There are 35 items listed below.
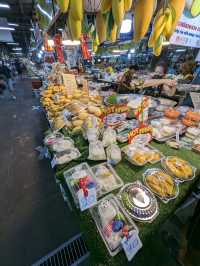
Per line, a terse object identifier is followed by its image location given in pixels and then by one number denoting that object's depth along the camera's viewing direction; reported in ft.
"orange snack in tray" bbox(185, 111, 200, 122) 5.30
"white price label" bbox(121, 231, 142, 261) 2.14
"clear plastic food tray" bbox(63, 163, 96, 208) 3.09
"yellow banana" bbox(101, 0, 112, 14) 3.02
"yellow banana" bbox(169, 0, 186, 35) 3.49
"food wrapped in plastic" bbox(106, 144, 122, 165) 3.68
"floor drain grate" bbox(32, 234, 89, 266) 4.15
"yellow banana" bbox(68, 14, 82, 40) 3.49
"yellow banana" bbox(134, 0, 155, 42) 2.99
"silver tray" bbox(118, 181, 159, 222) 2.60
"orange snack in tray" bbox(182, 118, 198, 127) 5.22
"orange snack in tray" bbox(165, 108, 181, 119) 5.82
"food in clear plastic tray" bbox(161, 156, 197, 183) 3.29
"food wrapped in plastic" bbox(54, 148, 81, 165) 3.88
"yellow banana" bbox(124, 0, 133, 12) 2.94
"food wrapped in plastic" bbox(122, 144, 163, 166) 3.68
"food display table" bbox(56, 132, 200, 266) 2.20
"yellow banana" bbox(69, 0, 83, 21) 2.89
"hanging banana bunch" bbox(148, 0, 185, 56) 3.52
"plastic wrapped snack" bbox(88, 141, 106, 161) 3.78
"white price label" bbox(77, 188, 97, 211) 2.59
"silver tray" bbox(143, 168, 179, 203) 2.87
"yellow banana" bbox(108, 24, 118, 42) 3.86
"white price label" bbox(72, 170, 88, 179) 3.28
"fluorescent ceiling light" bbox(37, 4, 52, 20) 7.35
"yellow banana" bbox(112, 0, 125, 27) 2.76
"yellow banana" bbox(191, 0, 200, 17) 5.35
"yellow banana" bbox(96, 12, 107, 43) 3.89
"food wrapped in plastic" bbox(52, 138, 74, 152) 4.38
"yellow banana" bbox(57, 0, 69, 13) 2.90
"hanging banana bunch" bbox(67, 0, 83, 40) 2.92
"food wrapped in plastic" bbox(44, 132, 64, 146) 4.89
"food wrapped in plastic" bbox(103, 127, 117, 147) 4.24
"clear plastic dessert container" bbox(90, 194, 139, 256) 2.18
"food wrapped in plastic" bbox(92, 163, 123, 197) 3.04
